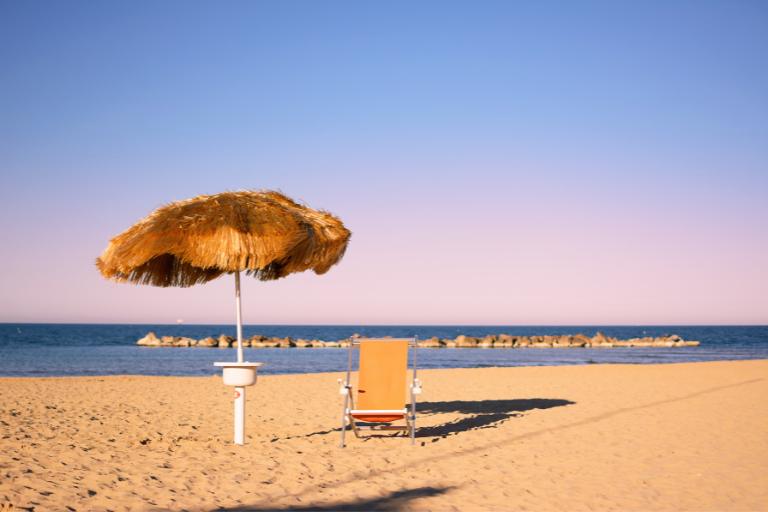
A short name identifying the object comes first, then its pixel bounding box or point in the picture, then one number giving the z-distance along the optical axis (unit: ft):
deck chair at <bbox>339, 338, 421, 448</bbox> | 25.52
